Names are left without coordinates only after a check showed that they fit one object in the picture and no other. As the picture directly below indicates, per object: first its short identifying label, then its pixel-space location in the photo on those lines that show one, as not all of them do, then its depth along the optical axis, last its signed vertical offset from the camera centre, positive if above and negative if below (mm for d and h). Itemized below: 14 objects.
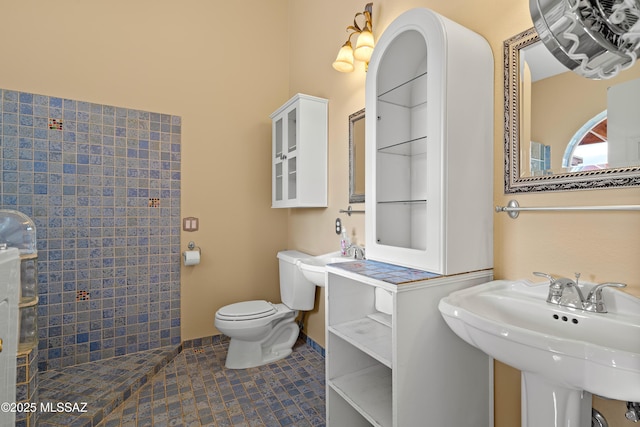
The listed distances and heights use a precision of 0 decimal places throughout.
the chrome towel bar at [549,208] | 941 +11
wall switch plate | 2596 -83
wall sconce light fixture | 1834 +985
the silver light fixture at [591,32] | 616 +377
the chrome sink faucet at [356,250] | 1928 -237
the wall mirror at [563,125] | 982 +306
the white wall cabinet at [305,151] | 2350 +473
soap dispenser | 2078 -204
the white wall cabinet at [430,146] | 1231 +291
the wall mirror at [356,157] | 2055 +368
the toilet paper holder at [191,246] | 2605 -273
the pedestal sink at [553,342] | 718 -351
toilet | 2234 -789
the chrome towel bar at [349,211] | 2119 +10
